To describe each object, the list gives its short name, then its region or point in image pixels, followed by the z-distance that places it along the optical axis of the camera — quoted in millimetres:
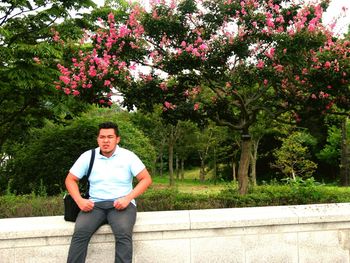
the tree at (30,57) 10156
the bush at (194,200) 6984
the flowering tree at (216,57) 7668
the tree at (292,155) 29234
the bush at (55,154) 10328
